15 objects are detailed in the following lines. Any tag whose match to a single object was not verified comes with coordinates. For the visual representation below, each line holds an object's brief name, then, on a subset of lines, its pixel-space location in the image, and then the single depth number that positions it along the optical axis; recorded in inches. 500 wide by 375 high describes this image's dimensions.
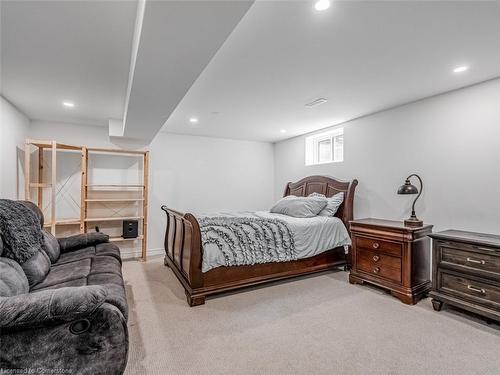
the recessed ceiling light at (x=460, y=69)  95.7
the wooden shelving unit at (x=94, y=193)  145.6
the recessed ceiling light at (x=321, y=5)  61.7
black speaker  169.2
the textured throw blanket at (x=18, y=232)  69.6
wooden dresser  89.1
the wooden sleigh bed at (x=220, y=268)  108.0
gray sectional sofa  45.9
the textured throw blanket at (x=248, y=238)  113.6
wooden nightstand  109.6
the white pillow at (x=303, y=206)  155.6
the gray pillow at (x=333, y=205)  156.2
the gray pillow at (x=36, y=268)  73.2
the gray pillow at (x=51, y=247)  94.8
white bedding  133.2
